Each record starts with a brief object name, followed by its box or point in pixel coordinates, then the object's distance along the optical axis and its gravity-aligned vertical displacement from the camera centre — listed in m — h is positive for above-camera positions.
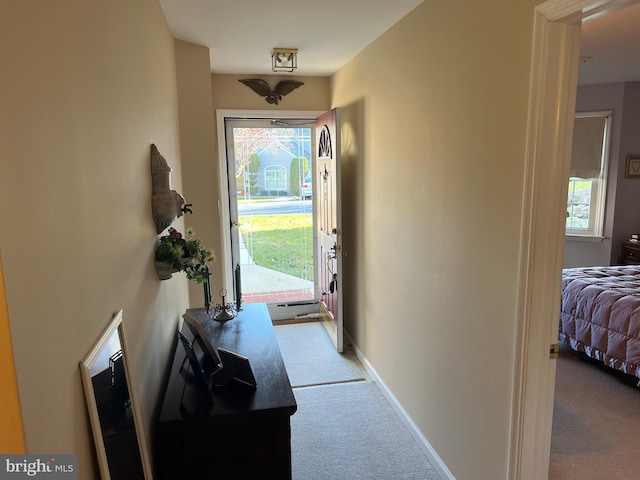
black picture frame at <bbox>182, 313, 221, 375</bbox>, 1.74 -0.68
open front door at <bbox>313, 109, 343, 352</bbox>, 3.62 -0.36
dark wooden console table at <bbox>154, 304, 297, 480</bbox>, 1.47 -0.87
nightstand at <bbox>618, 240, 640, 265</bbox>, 4.99 -0.88
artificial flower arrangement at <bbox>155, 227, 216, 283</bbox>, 1.86 -0.34
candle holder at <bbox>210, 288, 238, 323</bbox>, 2.43 -0.75
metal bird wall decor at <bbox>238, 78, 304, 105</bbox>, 4.09 +0.89
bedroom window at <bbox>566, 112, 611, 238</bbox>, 5.21 +0.04
